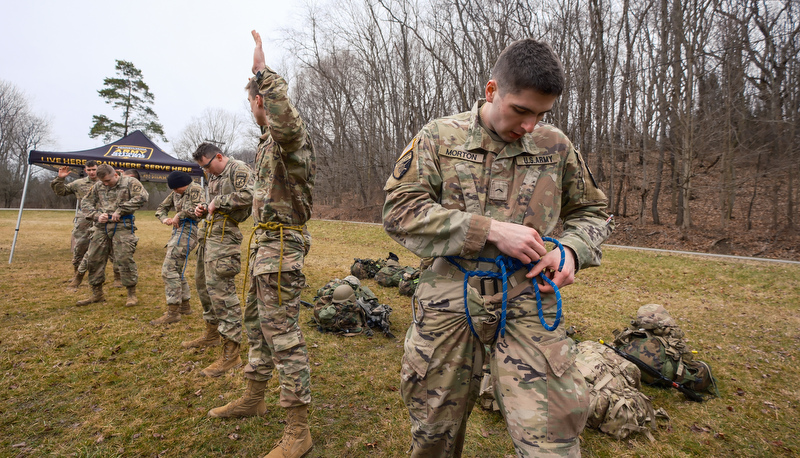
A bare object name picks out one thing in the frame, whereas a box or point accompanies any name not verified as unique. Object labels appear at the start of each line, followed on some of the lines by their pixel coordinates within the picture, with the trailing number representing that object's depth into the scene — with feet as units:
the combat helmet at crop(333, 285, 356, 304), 19.16
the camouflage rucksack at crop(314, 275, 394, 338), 18.44
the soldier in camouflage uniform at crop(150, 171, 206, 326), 18.86
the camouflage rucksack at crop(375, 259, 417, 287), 27.75
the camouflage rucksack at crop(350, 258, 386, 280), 30.07
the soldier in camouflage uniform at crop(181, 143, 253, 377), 13.70
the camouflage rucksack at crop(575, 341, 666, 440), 10.74
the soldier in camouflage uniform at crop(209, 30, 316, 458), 9.43
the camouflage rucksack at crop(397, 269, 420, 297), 25.25
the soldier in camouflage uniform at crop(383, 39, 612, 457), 5.09
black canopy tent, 36.06
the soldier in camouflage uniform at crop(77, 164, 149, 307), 21.25
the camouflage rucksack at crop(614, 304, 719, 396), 13.44
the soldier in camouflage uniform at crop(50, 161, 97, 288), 25.68
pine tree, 112.80
